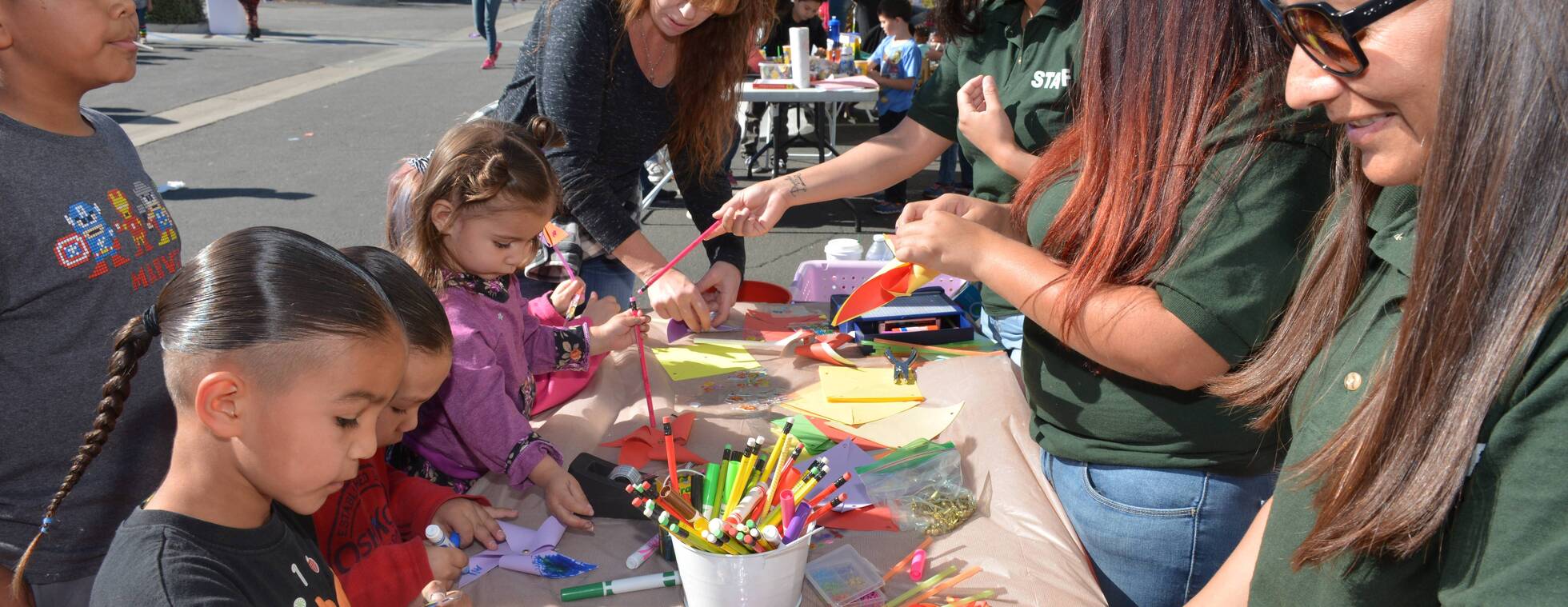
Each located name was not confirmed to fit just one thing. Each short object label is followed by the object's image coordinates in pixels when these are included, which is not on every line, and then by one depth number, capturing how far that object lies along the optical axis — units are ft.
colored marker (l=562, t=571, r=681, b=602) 4.50
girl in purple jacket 5.50
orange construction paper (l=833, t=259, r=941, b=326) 5.88
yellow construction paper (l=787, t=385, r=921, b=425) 6.37
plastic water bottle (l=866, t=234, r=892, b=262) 10.89
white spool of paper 20.04
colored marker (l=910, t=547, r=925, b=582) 4.71
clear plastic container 4.46
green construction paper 5.97
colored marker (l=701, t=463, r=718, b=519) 4.50
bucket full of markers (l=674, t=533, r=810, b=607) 3.99
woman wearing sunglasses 2.43
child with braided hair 3.66
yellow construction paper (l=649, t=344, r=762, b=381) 7.09
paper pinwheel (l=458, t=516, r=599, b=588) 4.73
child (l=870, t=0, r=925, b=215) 22.31
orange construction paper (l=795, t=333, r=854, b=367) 7.22
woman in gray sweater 7.05
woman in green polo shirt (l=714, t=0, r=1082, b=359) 6.26
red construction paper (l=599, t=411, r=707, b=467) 5.82
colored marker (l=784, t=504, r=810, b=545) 4.12
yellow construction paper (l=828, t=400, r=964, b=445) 6.10
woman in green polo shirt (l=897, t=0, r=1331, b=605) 4.16
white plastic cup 10.56
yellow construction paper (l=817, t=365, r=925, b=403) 6.62
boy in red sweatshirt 4.49
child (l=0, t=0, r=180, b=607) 4.45
